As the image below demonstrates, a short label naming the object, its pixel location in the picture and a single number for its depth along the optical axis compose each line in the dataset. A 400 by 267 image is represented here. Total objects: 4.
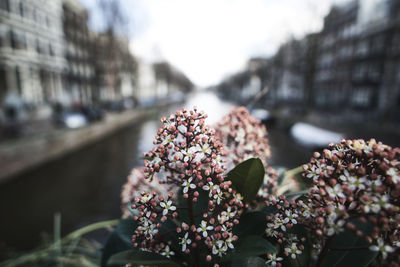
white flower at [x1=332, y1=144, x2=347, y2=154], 0.20
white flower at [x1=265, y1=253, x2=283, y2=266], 0.19
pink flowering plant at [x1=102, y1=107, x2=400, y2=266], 0.17
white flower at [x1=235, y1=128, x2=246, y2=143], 0.29
